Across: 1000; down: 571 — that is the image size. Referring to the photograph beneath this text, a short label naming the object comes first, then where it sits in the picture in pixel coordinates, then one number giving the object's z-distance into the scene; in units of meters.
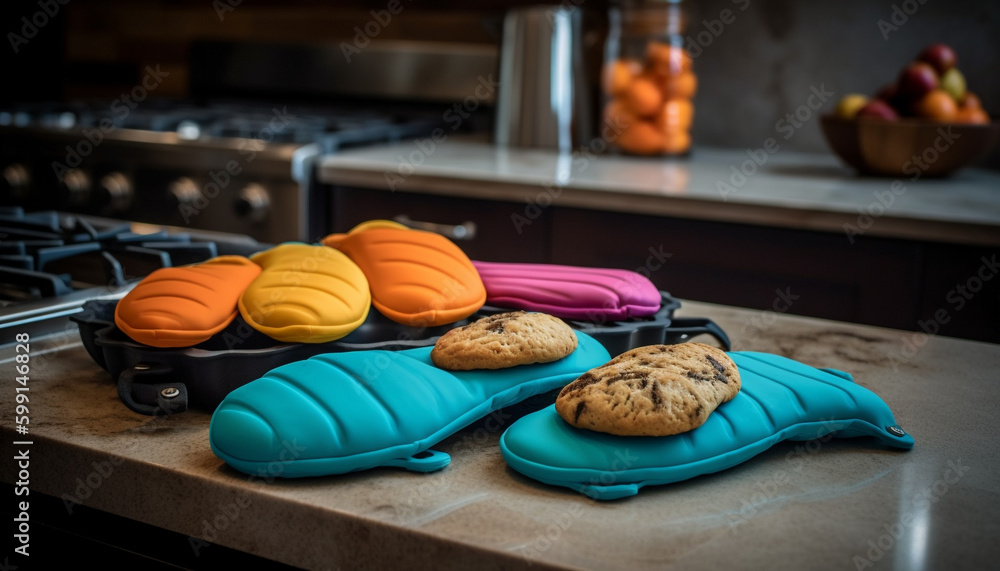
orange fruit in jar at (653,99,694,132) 2.07
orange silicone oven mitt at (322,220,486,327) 0.73
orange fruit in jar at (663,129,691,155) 2.09
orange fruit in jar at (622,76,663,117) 2.05
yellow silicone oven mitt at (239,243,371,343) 0.67
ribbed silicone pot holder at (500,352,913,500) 0.55
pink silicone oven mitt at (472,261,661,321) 0.77
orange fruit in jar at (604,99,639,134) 2.11
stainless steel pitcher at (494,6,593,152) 2.14
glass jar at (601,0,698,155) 2.05
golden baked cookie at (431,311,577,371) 0.62
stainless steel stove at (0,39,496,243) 1.91
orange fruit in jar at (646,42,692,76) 2.03
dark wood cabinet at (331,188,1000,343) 1.44
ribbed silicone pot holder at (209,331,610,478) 0.55
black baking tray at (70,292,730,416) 0.66
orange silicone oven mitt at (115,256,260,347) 0.67
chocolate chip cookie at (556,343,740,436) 0.55
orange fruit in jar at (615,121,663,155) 2.09
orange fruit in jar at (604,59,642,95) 2.08
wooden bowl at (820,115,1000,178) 1.72
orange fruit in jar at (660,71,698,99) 2.04
